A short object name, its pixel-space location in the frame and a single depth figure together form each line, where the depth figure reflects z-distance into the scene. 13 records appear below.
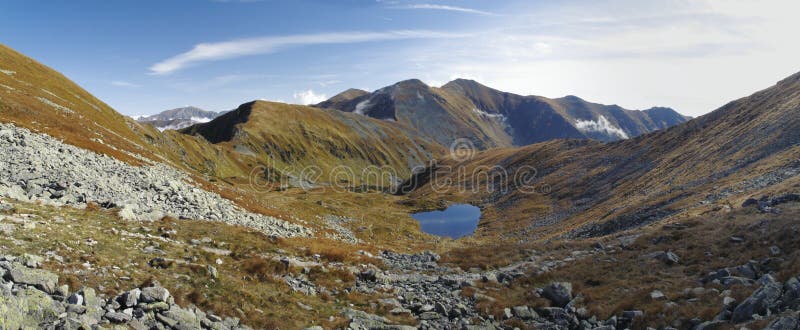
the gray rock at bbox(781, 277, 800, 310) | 14.39
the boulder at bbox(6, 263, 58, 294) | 12.17
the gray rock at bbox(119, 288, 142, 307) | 13.34
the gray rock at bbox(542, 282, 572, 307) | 22.92
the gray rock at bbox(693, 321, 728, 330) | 15.11
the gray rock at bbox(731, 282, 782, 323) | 14.93
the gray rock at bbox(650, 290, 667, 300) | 19.86
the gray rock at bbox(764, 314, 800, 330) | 12.35
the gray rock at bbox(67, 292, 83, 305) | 12.23
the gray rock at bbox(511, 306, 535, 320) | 21.54
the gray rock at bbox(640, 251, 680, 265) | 25.08
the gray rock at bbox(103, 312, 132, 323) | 12.27
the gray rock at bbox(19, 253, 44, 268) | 13.54
